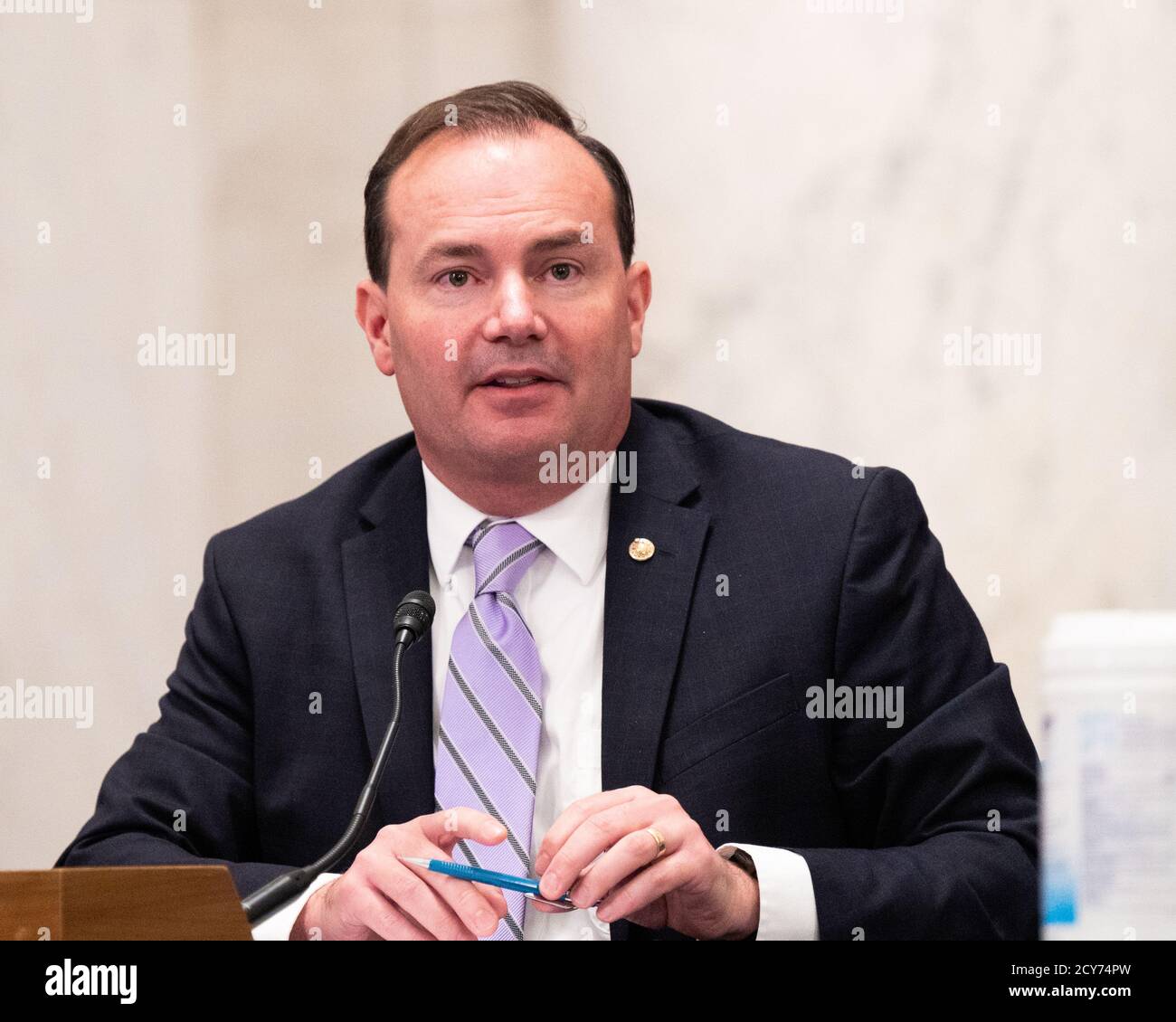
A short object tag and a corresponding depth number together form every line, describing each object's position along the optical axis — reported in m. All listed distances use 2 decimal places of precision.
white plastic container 2.45
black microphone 2.96
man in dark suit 3.22
